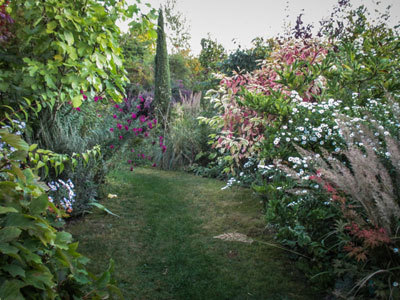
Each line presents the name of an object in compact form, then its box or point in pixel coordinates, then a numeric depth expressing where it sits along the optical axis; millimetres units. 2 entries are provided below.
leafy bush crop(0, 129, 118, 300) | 1032
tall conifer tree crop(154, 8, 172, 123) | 9816
